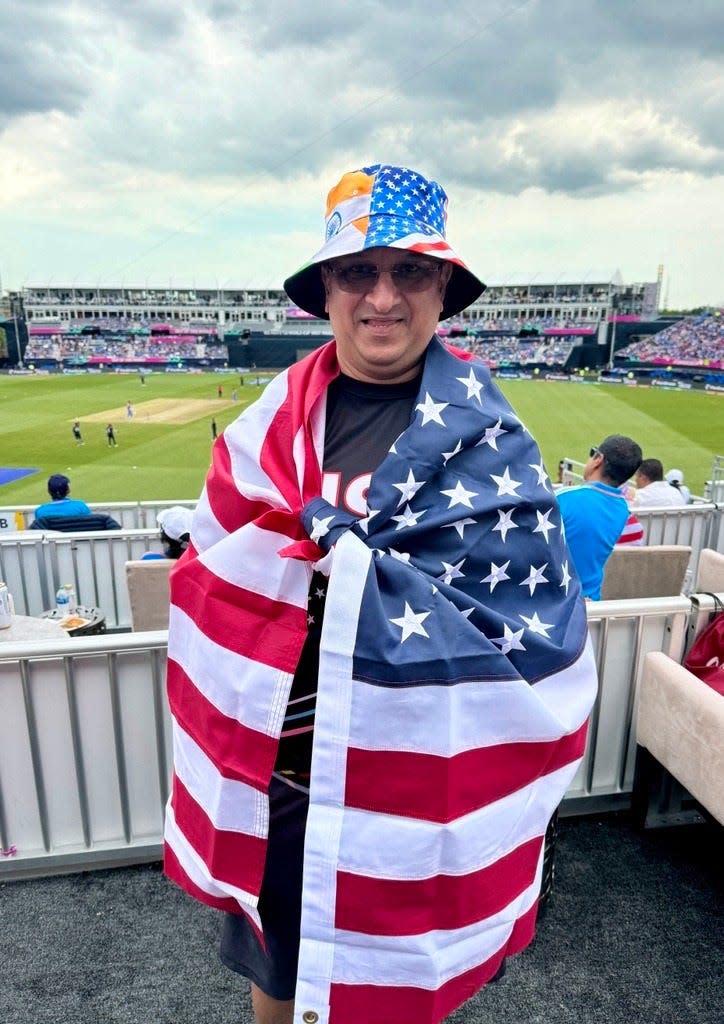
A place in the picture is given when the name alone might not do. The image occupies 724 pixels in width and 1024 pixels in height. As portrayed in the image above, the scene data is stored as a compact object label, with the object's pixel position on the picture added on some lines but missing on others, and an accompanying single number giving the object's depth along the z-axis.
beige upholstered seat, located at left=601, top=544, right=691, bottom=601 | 4.46
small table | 3.54
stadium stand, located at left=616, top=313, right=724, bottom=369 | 53.91
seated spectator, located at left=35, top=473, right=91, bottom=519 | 6.48
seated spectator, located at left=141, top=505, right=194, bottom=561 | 4.04
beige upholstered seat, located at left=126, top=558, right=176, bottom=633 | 3.69
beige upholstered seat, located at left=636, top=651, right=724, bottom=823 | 2.08
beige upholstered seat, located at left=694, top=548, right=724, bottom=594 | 3.27
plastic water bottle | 4.70
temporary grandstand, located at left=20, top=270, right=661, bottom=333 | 79.12
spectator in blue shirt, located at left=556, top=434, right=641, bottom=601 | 3.02
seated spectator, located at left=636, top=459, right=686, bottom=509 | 7.11
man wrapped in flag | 1.22
